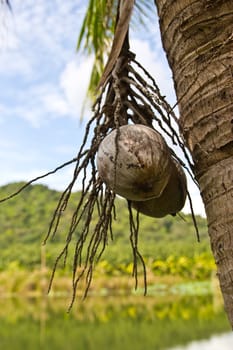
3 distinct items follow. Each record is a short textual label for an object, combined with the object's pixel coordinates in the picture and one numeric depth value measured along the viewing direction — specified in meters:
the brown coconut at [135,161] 1.22
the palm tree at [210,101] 1.15
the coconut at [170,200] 1.33
